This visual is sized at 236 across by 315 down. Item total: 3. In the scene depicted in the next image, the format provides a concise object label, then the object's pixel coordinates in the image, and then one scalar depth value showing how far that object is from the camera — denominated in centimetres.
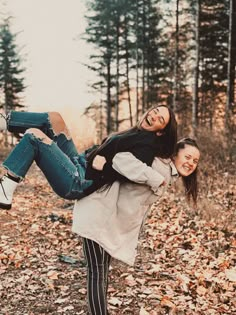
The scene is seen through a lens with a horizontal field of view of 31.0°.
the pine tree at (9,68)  3152
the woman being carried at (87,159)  323
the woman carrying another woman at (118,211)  326
